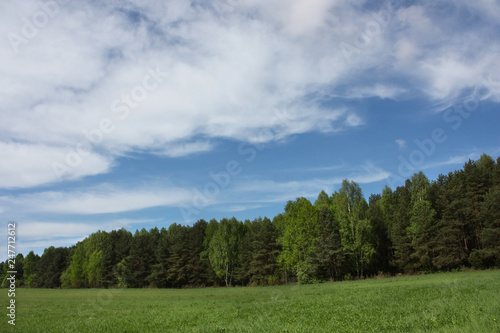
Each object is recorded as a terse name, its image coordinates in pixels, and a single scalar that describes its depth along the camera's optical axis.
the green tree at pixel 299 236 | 69.00
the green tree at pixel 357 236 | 70.06
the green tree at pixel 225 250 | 85.19
